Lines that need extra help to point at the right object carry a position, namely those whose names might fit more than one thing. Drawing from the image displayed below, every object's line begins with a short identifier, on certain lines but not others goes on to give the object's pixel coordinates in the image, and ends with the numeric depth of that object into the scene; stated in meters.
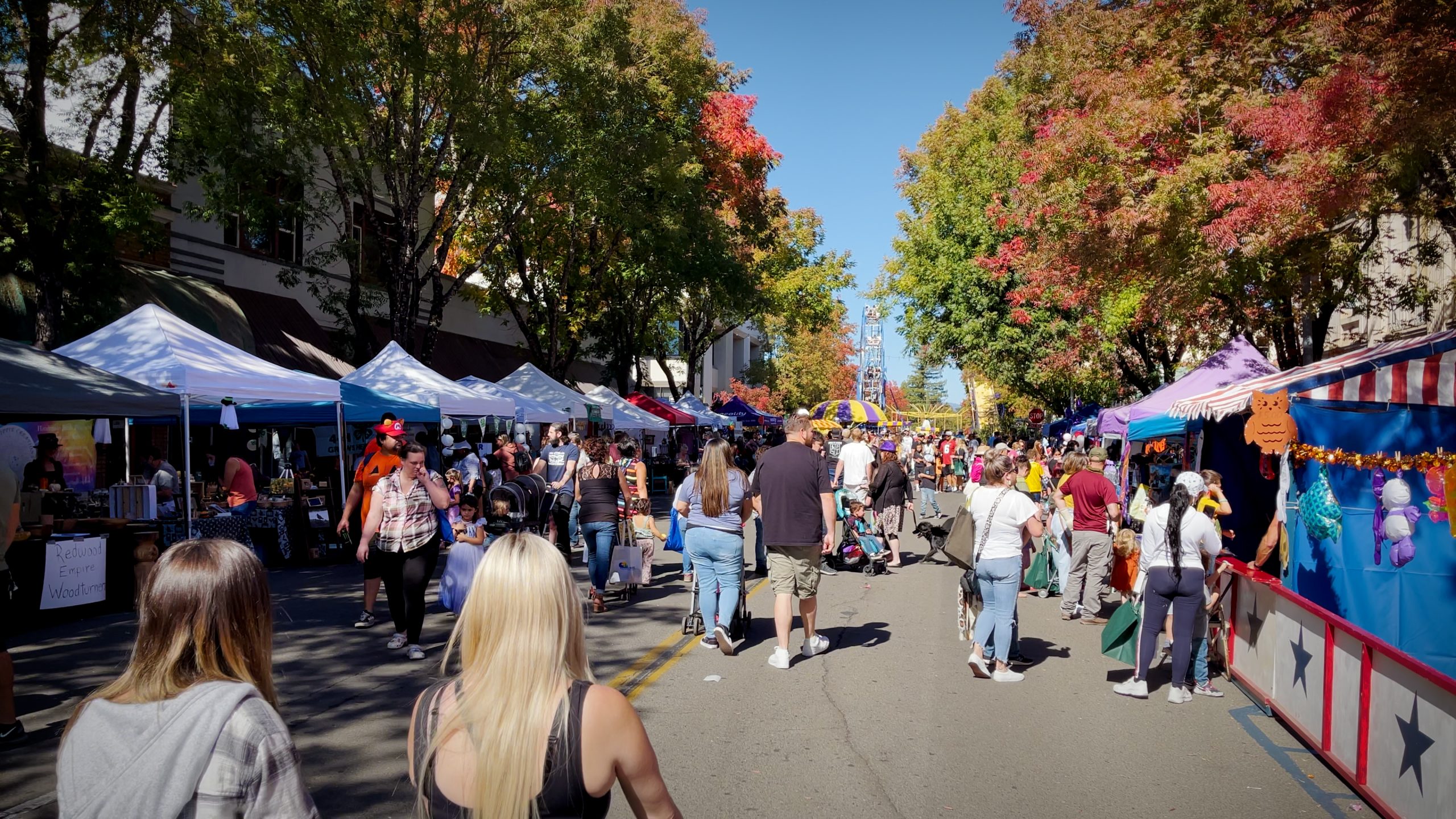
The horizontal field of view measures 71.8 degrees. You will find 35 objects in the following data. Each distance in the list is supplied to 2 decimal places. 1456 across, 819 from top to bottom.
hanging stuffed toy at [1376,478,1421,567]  7.30
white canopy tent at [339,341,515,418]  15.99
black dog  13.99
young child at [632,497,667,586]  11.20
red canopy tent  29.86
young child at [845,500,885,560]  13.20
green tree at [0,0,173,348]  13.85
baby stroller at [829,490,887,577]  13.23
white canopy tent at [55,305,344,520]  11.48
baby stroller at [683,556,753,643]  8.56
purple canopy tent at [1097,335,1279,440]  14.12
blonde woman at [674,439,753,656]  7.99
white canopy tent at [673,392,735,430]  33.66
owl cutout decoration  7.93
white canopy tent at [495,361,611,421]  21.75
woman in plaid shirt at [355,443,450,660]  7.76
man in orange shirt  8.48
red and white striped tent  7.15
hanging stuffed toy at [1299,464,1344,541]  7.72
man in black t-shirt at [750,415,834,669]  7.84
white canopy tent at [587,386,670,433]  25.95
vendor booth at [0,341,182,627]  9.11
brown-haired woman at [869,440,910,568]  13.74
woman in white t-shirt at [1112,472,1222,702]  6.95
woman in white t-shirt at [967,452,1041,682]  7.41
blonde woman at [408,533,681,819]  2.23
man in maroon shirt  10.34
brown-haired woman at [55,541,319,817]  2.12
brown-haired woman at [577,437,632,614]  9.89
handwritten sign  9.11
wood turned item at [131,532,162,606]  9.81
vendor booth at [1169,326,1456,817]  5.93
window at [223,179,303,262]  18.78
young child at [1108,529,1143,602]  9.05
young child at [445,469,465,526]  14.30
